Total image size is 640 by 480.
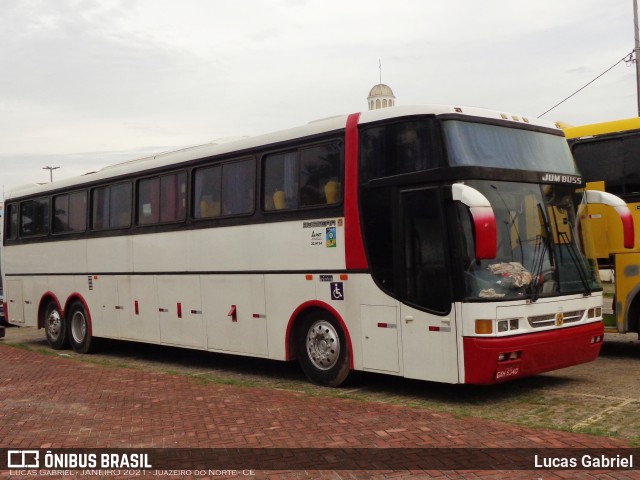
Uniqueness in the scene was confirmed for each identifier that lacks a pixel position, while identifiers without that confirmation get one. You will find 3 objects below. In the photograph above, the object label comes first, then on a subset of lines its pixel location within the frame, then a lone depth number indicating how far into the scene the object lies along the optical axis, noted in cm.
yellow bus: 1120
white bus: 827
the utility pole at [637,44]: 2631
